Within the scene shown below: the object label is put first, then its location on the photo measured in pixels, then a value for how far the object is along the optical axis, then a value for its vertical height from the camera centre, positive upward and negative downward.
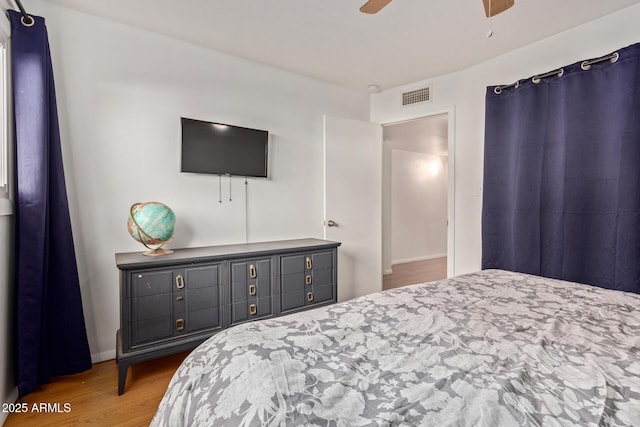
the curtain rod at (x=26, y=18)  1.86 +1.10
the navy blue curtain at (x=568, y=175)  2.07 +0.19
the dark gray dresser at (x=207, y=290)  2.02 -0.64
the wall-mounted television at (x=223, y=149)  2.62 +0.46
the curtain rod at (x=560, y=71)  2.12 +0.96
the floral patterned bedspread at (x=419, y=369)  0.73 -0.47
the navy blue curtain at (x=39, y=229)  1.86 -0.16
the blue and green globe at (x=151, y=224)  2.19 -0.15
